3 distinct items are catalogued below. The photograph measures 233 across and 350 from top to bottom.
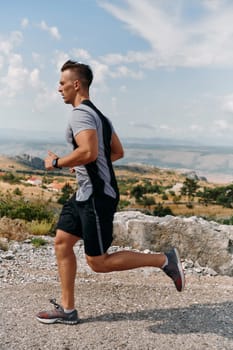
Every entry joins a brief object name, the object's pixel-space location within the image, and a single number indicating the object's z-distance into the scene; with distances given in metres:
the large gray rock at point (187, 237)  7.84
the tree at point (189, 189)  92.53
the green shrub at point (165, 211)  50.97
